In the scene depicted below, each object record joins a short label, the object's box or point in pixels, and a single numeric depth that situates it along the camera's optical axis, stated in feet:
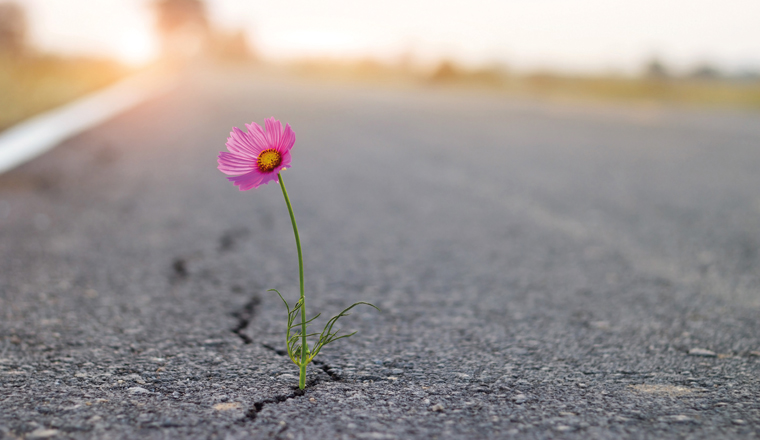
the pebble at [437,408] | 3.19
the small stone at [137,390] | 3.25
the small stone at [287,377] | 3.35
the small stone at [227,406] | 3.17
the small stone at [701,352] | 3.60
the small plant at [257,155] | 3.12
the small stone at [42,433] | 3.02
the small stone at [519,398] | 3.26
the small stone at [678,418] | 3.15
